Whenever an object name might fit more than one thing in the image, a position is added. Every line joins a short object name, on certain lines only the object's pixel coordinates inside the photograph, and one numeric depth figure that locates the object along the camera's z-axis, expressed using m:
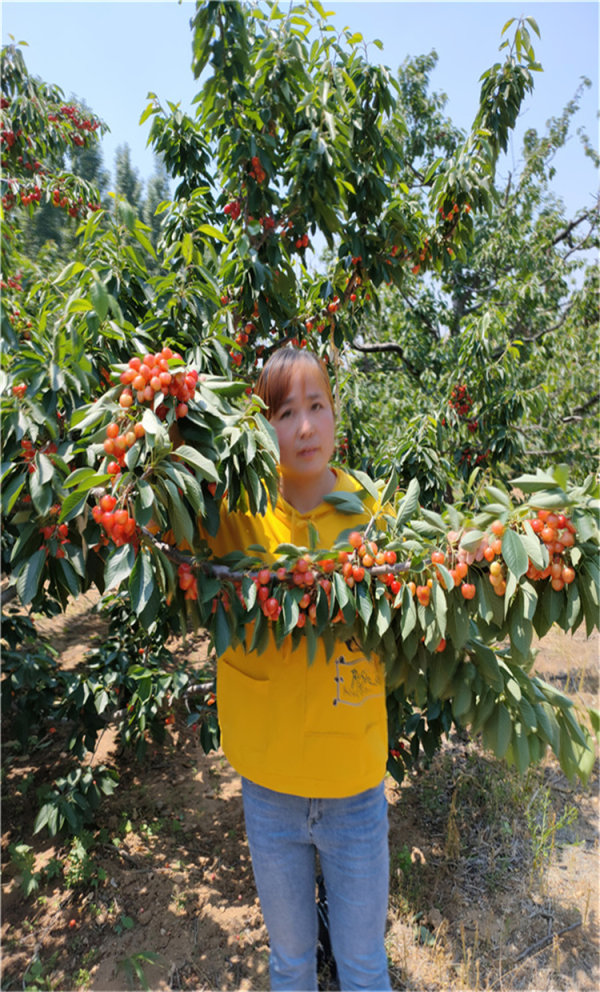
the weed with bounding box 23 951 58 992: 2.04
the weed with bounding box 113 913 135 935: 2.29
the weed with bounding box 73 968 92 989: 2.07
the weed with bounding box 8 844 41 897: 2.39
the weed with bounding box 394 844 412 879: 2.51
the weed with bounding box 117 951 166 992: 2.07
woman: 1.29
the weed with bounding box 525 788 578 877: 2.59
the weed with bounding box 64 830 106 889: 2.47
